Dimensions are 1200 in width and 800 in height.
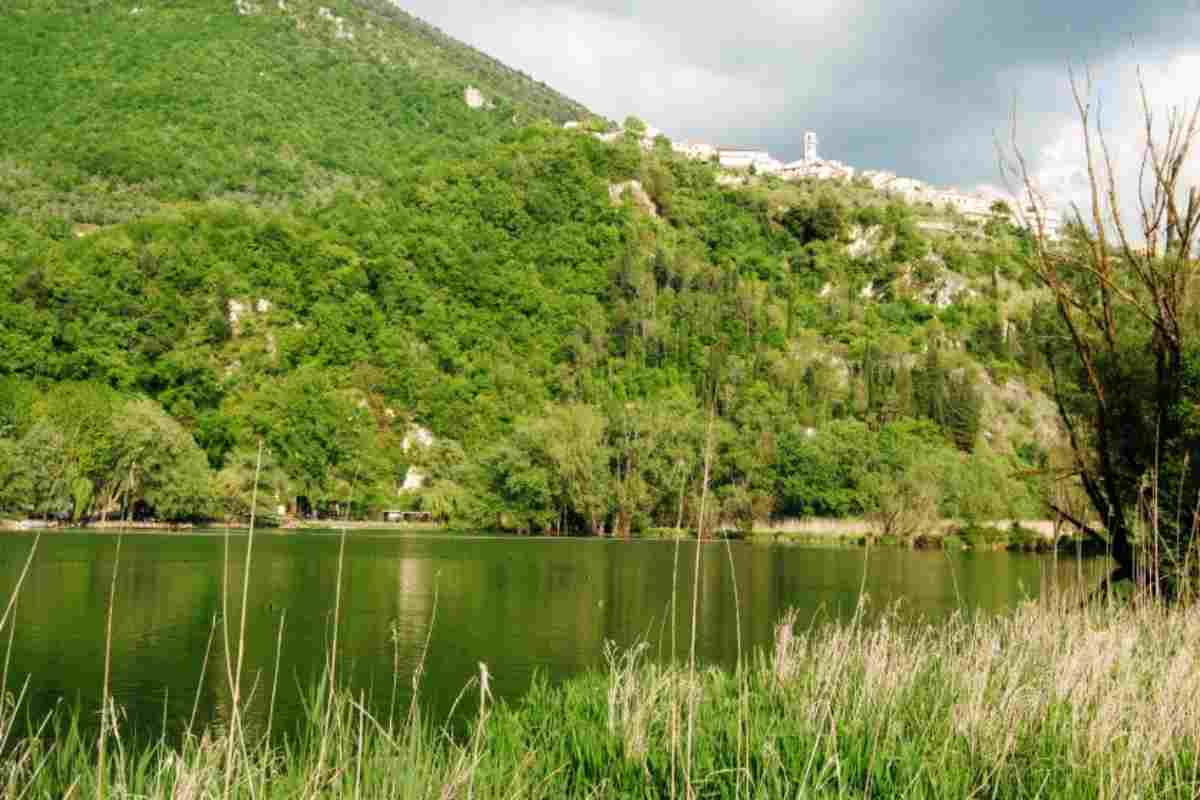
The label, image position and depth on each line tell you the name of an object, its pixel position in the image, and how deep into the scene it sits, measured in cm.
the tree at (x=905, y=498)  6844
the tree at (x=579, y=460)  7000
